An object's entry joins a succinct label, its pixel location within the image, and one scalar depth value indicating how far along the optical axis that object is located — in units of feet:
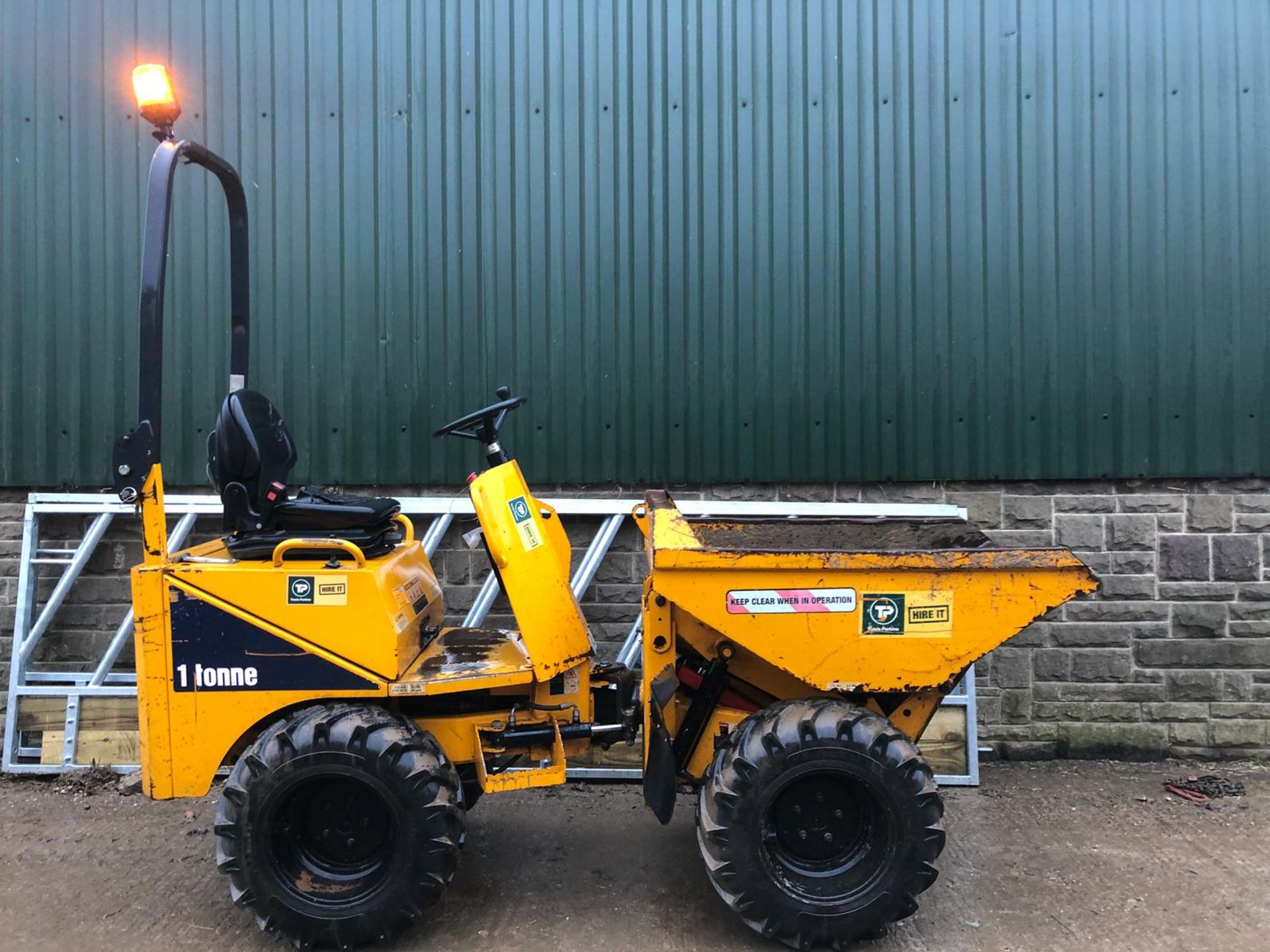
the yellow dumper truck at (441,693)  10.74
